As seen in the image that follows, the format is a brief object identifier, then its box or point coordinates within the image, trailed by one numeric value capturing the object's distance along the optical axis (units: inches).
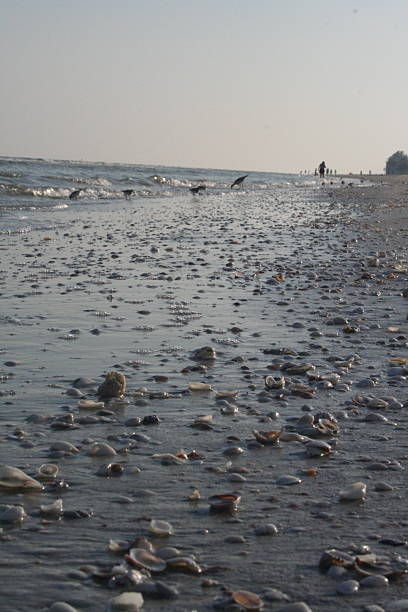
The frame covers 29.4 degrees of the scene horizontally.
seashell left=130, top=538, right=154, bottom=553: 125.7
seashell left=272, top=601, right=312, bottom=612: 106.9
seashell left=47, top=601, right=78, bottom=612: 104.7
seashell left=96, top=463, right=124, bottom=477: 161.0
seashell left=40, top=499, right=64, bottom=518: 140.4
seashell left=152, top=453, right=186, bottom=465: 169.8
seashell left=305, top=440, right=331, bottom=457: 175.6
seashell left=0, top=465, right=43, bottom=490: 151.2
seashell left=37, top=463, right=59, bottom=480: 157.8
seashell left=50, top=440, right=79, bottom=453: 174.1
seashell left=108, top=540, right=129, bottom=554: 125.5
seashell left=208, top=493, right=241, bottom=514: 143.6
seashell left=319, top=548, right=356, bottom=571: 121.0
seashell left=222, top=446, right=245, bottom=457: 176.4
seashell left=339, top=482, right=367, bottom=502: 149.0
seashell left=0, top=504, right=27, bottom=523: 136.9
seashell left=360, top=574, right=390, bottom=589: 116.2
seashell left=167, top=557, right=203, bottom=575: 120.0
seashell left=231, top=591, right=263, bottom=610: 108.7
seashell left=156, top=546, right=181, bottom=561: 124.1
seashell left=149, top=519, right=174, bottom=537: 132.5
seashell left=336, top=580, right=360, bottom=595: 114.3
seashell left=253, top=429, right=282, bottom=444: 183.0
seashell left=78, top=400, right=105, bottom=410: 208.2
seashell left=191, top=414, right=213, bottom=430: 195.8
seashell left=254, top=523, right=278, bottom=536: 134.2
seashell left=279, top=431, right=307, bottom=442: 185.5
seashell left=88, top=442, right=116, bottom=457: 172.7
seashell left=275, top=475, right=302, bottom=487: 157.9
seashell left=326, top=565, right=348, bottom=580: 118.9
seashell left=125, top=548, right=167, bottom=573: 119.7
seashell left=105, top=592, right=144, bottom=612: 106.9
